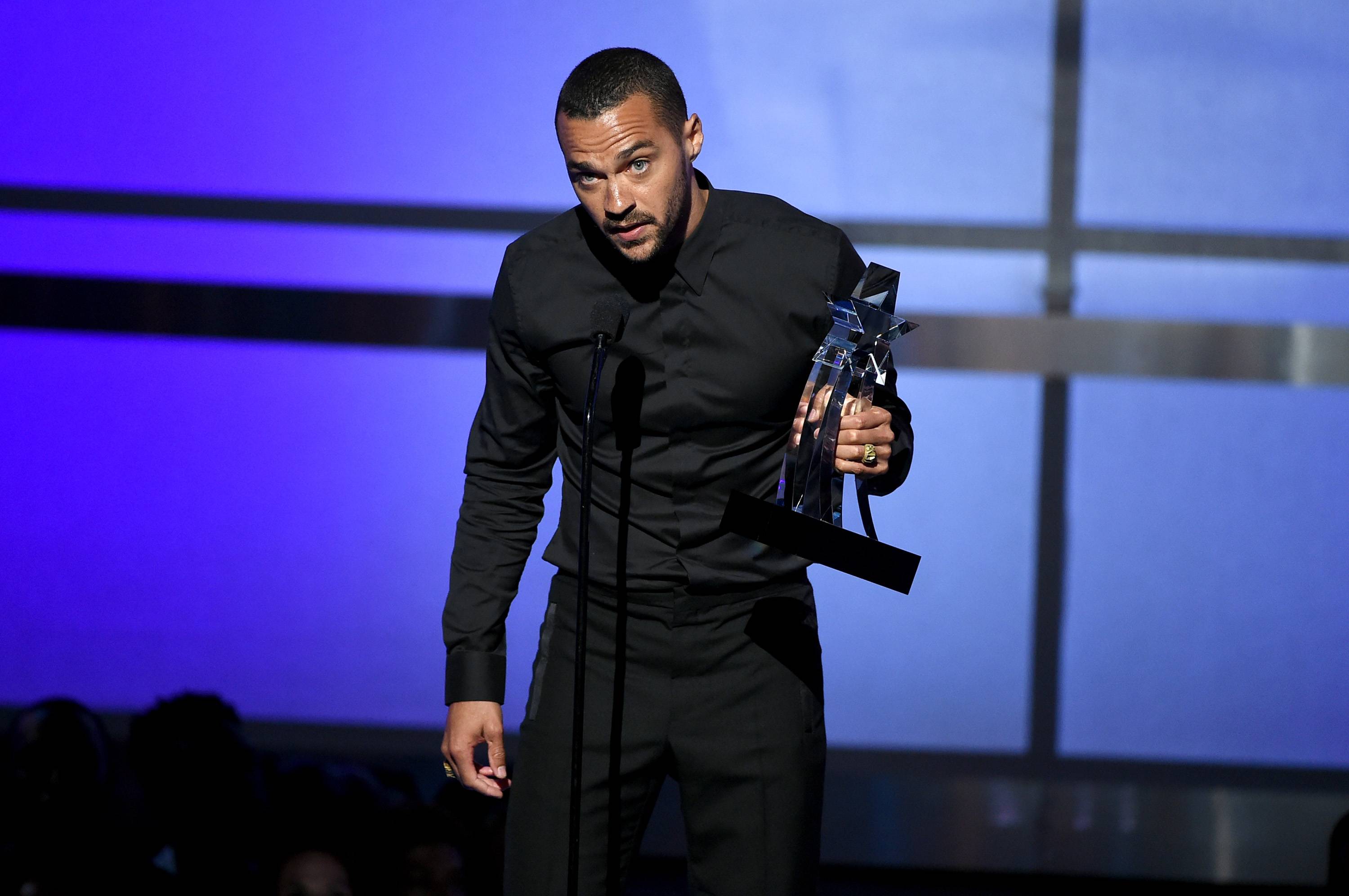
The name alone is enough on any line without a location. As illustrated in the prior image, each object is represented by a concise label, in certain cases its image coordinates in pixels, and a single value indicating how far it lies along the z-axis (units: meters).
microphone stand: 15.92
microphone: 15.95
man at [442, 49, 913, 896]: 16.11
